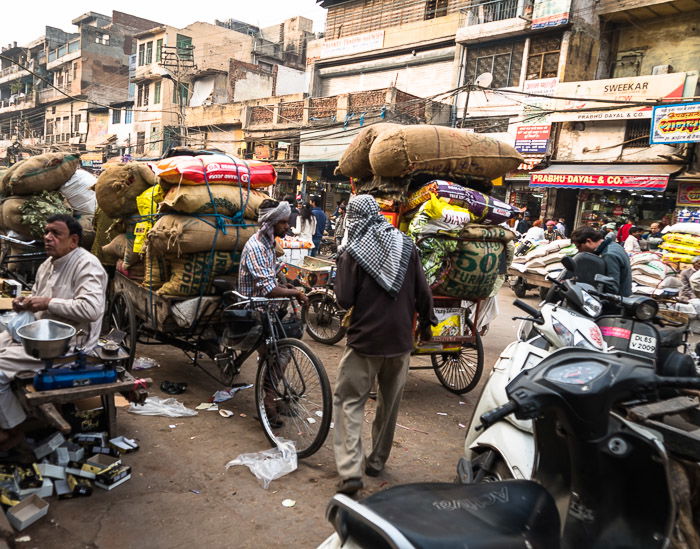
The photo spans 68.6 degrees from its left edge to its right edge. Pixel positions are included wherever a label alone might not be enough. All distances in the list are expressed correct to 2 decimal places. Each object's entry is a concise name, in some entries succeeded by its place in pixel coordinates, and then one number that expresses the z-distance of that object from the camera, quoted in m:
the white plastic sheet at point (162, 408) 4.25
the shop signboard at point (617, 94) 15.60
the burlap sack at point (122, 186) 5.26
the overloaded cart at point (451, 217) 4.77
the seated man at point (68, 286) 3.38
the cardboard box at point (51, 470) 3.03
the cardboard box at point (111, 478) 3.13
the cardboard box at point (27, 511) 2.67
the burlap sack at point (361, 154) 5.49
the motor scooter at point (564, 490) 1.35
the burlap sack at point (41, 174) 6.42
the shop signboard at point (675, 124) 14.64
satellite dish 20.55
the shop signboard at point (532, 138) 18.70
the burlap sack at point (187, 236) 4.38
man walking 3.22
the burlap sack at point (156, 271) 4.79
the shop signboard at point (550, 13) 18.19
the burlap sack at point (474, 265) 4.83
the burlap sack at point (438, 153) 4.91
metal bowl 2.90
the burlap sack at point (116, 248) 5.56
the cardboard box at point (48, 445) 3.14
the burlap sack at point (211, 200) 4.41
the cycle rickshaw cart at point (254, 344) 3.70
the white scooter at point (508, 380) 2.51
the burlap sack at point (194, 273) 4.54
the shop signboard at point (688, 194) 15.37
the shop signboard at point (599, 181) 15.58
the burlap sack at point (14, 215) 6.50
